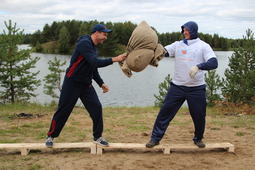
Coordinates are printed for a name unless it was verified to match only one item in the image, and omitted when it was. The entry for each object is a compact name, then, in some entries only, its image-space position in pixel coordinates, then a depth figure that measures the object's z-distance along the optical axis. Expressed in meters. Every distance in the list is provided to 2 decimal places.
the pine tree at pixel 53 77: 15.22
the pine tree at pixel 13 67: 15.29
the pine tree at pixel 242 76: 12.70
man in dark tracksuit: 4.64
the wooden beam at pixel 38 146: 5.07
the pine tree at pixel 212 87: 13.99
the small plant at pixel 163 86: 14.31
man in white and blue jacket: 4.89
